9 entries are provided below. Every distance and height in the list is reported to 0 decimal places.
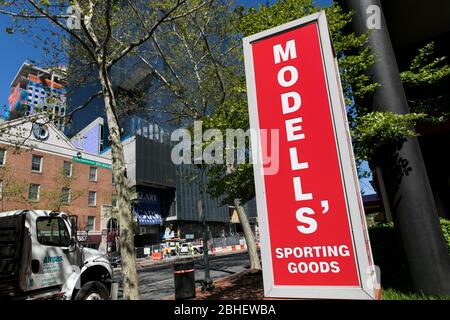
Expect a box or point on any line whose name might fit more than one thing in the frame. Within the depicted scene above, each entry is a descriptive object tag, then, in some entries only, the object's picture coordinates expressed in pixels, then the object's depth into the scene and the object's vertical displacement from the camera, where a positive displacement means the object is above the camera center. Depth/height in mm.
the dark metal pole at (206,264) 11695 -990
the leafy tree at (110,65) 8266 +5264
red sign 2068 +378
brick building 30295 +7539
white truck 7363 -283
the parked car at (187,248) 40891 -1146
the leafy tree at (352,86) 7152 +3582
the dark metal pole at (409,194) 6590 +630
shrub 7859 -828
